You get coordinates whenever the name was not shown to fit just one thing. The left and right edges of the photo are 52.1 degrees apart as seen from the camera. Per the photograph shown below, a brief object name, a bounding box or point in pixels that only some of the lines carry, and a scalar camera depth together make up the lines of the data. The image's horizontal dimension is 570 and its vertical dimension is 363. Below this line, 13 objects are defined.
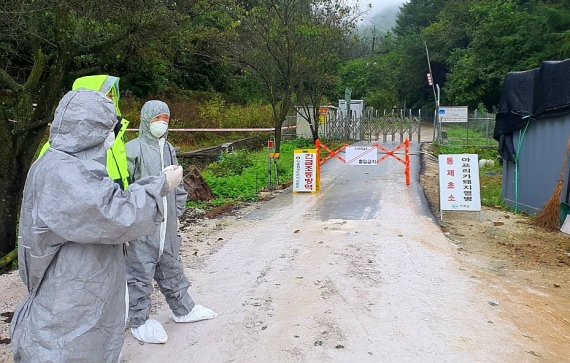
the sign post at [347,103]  27.79
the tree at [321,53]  17.28
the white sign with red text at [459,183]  9.12
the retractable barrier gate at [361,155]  12.53
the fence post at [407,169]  13.10
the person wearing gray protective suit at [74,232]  2.40
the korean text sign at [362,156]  12.53
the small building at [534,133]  9.06
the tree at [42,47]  6.96
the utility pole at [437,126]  24.71
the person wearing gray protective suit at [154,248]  4.03
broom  8.66
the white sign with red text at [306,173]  12.29
